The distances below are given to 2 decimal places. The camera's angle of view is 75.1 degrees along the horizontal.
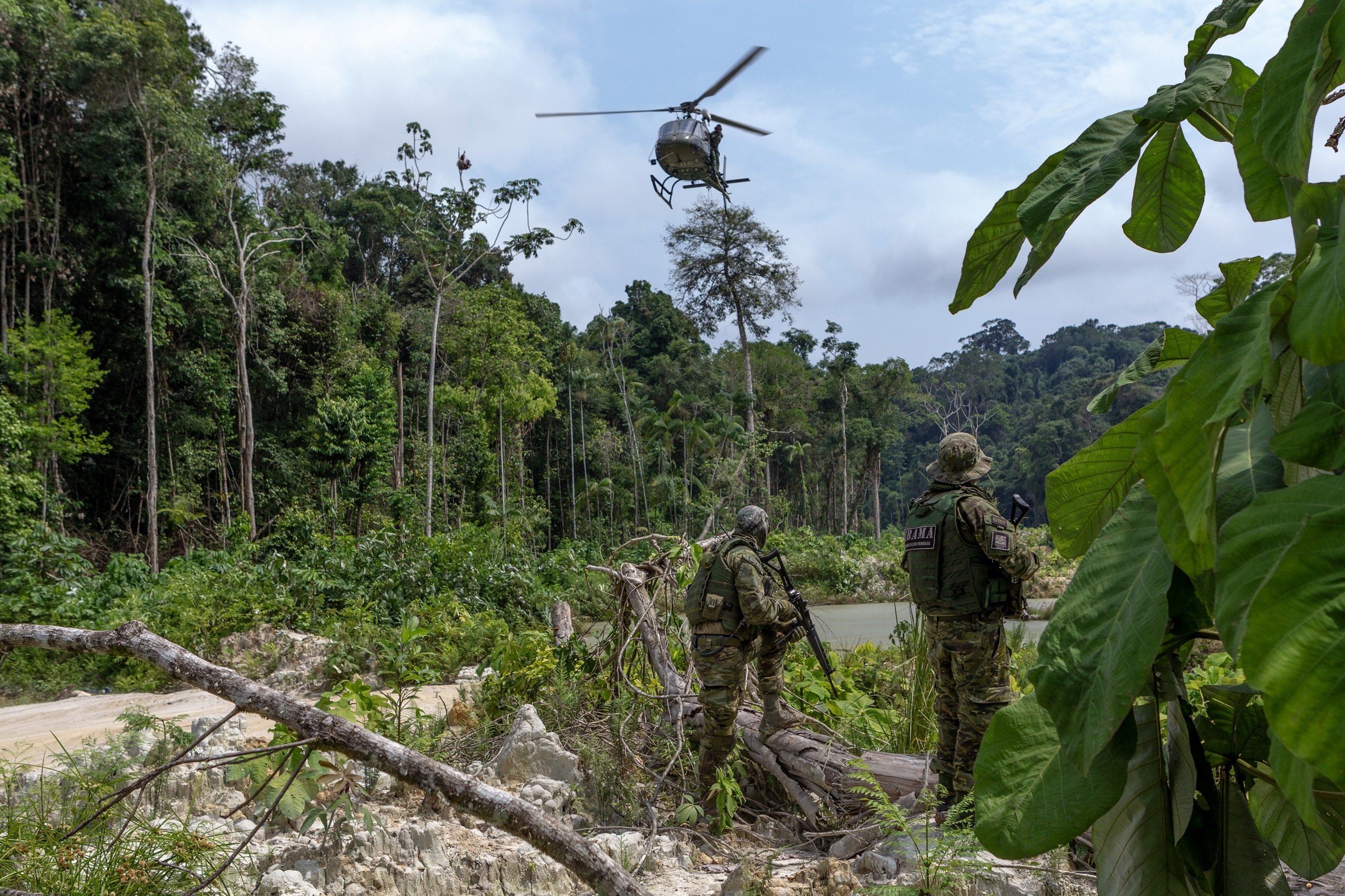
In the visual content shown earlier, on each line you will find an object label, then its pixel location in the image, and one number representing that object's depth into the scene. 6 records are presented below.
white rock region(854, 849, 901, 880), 3.35
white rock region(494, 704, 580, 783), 4.67
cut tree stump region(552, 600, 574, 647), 6.32
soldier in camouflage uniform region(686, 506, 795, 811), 4.43
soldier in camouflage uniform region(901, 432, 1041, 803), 3.80
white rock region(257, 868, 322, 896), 3.14
